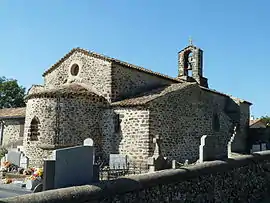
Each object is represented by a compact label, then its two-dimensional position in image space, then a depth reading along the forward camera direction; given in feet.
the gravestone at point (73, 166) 16.79
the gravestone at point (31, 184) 37.11
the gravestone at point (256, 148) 84.23
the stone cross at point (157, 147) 43.33
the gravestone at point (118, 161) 52.39
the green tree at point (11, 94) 149.79
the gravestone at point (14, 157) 54.29
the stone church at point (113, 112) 55.47
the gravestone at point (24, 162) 53.45
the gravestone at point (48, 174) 16.46
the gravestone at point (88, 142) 46.60
